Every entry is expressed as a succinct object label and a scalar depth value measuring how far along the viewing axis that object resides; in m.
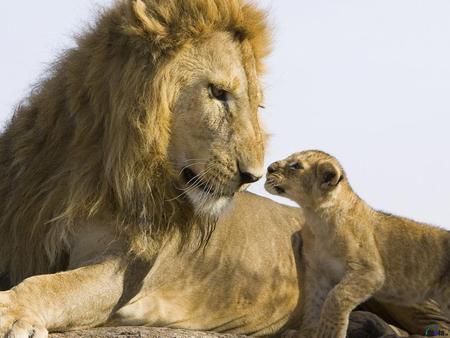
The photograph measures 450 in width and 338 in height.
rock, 7.98
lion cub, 9.62
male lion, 8.51
